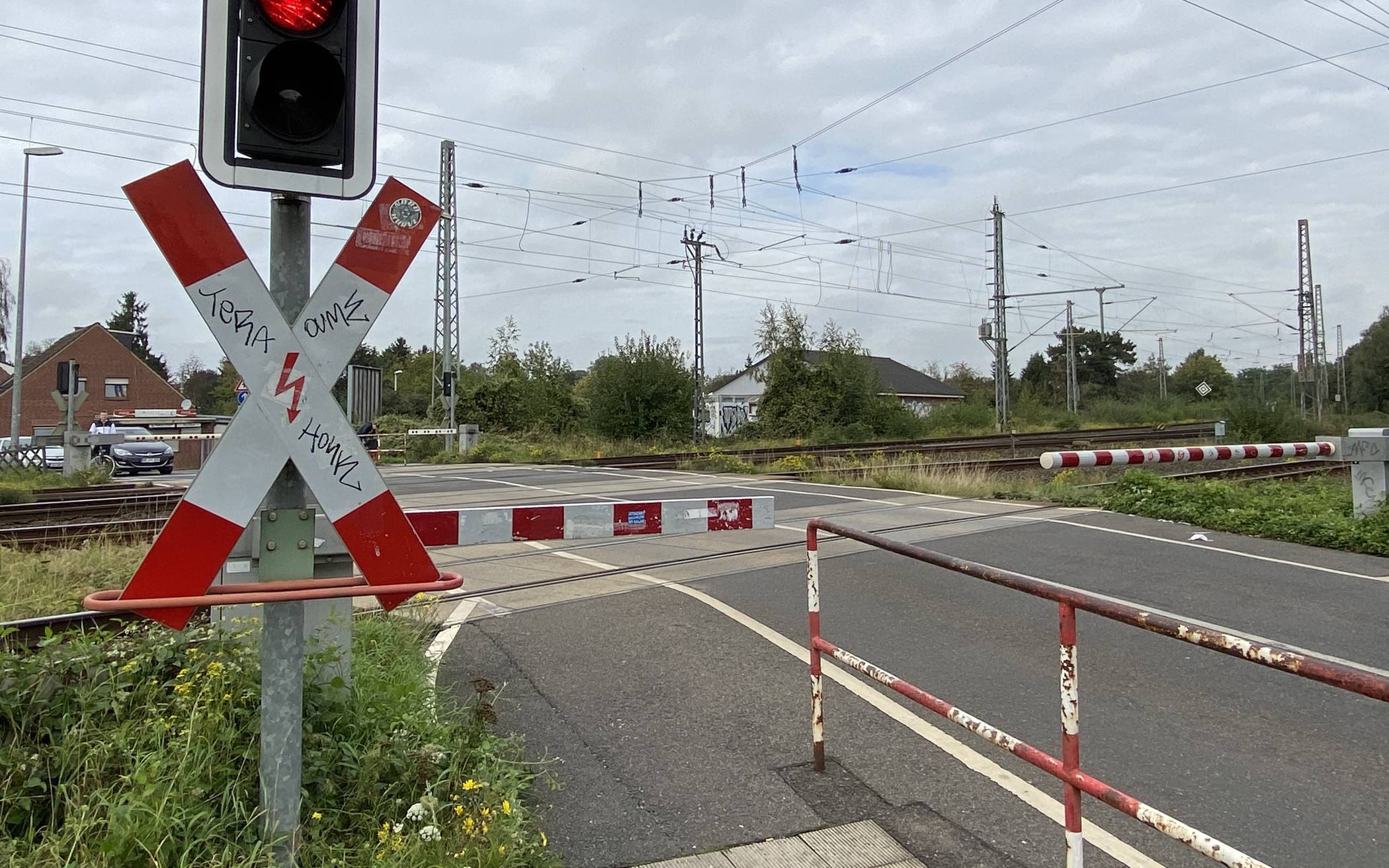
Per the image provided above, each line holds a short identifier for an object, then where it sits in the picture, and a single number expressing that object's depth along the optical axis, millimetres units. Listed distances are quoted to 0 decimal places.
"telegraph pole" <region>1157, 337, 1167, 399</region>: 71325
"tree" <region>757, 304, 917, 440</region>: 37812
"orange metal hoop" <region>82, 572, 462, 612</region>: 2377
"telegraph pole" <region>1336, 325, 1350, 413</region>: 60284
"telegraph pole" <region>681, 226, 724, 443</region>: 32375
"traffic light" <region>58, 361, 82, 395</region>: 21797
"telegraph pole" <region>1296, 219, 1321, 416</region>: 44125
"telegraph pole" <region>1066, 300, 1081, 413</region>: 53594
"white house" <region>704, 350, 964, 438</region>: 51562
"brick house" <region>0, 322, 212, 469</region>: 55656
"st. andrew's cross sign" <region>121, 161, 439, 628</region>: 2451
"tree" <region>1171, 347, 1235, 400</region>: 91875
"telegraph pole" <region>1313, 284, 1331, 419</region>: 53028
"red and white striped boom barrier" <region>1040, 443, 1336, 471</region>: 13250
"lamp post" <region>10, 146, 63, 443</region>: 26203
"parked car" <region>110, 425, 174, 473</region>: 27188
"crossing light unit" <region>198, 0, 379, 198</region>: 2596
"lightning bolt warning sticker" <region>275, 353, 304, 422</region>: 2604
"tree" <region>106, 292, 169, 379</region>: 90812
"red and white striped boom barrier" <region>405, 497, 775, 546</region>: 5184
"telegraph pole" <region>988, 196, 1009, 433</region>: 35719
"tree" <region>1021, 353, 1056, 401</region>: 78188
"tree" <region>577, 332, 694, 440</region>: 34969
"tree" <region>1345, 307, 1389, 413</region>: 64125
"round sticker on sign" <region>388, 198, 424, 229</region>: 2676
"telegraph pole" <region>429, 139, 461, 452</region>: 30781
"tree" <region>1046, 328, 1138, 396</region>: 82250
